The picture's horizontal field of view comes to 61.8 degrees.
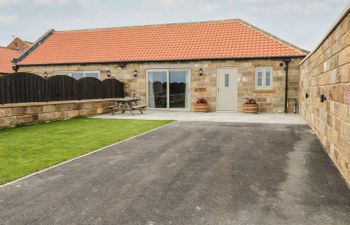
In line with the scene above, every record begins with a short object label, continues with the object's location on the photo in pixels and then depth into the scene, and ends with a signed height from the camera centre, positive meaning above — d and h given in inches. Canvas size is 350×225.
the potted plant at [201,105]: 652.7 -20.9
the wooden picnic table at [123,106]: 605.0 -21.3
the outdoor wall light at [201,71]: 666.5 +56.2
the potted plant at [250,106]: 613.7 -22.3
